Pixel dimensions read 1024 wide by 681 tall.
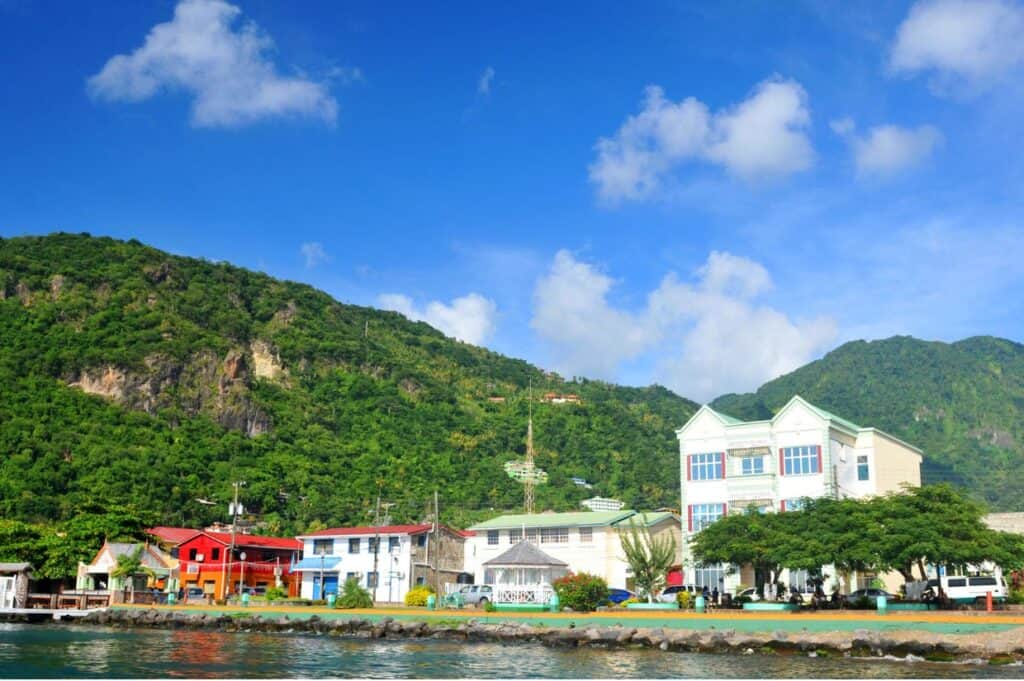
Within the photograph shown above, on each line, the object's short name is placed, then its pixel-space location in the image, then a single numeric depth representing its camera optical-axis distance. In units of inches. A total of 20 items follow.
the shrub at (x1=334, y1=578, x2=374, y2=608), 2241.6
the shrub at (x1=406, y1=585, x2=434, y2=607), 2352.4
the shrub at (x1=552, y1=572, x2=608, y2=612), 1958.7
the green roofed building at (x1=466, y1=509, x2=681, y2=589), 2471.7
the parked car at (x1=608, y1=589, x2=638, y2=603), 2245.2
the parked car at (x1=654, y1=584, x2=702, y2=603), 2112.5
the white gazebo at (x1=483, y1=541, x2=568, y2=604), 2095.2
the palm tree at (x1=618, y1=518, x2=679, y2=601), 2127.2
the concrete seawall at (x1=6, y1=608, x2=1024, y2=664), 1278.3
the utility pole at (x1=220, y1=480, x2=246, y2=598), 2566.4
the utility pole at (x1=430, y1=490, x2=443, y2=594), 2285.9
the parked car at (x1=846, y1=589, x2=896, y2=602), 1856.1
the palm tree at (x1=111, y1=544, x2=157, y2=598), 2573.8
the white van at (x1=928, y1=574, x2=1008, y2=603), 1936.5
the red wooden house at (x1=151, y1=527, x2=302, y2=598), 2842.0
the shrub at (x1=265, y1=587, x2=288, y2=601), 2452.0
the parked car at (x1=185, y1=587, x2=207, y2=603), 2689.5
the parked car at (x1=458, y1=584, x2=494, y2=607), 2230.9
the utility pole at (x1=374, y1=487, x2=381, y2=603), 2568.9
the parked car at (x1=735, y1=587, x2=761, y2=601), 2007.9
